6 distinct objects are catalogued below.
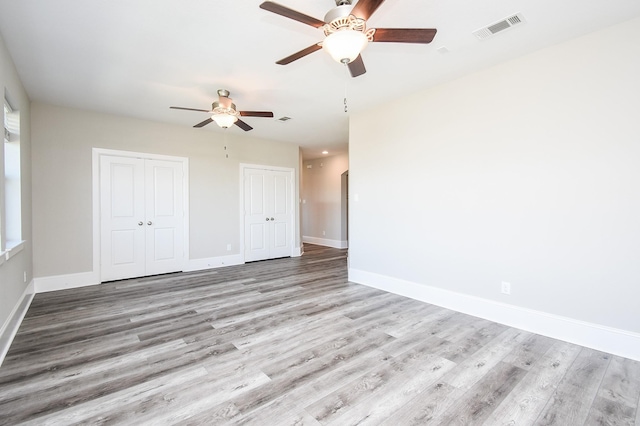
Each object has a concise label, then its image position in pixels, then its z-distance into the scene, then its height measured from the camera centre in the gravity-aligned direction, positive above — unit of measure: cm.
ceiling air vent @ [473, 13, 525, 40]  237 +155
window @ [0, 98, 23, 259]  339 +46
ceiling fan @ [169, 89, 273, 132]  370 +128
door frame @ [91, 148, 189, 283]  466 +26
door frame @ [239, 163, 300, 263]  631 +38
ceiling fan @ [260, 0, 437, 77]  178 +121
